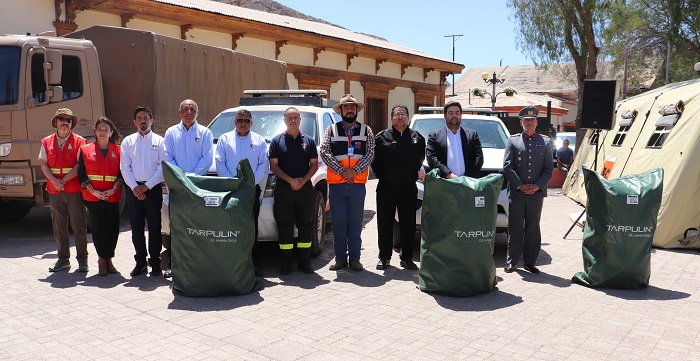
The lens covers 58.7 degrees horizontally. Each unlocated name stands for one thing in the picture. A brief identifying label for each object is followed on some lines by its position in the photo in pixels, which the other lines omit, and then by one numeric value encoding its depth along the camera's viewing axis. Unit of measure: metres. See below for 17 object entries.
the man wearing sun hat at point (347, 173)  6.97
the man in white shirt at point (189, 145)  6.62
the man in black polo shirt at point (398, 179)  7.04
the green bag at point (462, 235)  5.93
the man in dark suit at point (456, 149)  7.13
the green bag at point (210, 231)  5.79
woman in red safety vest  6.63
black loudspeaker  9.68
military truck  8.44
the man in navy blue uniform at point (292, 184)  6.80
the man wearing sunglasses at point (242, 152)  6.75
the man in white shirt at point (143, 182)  6.55
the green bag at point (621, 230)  6.20
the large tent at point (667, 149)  8.60
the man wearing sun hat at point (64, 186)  6.82
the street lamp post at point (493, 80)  27.35
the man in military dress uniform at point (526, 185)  7.02
